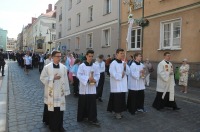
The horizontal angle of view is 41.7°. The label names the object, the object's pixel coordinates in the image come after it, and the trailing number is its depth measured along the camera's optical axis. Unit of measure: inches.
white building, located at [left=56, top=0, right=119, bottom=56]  871.1
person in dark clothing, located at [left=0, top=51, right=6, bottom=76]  655.1
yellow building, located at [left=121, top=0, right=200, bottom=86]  535.2
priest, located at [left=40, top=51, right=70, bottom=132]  223.5
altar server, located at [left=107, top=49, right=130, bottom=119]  274.5
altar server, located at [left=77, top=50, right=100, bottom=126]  255.0
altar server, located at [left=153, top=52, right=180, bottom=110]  321.1
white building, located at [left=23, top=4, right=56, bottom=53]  2549.2
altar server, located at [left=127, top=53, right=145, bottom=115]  300.4
